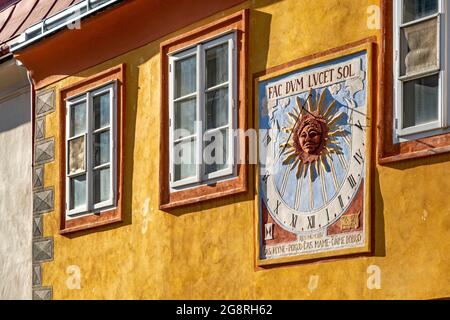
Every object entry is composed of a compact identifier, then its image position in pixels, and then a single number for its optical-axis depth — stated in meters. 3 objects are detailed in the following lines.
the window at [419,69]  11.66
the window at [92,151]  16.02
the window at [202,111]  14.16
